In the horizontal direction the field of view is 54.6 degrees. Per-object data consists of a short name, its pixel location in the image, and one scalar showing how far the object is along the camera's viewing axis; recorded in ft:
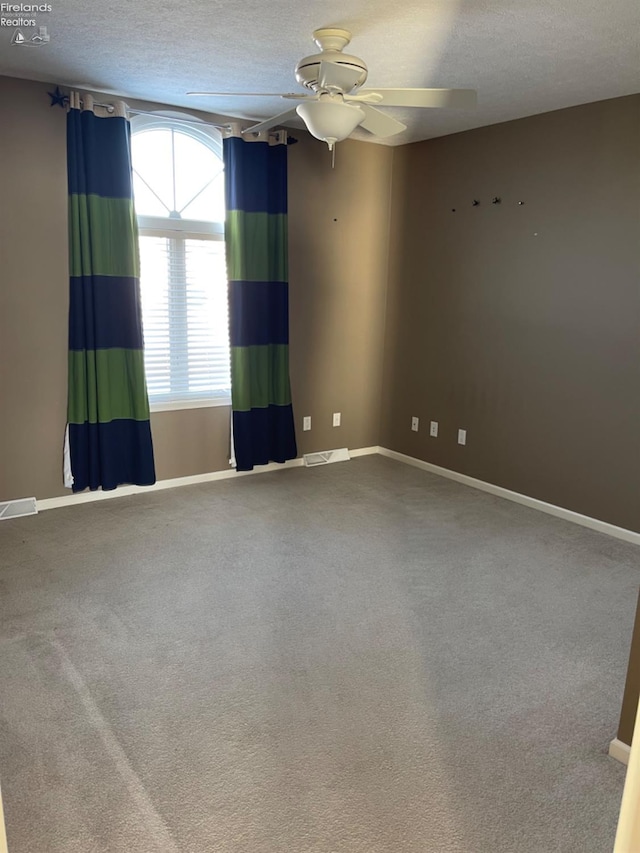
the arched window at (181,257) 13.71
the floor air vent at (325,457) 17.03
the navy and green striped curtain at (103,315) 12.46
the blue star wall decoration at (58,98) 11.86
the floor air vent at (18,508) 12.77
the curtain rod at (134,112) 12.46
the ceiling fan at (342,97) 8.04
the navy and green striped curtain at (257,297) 14.38
